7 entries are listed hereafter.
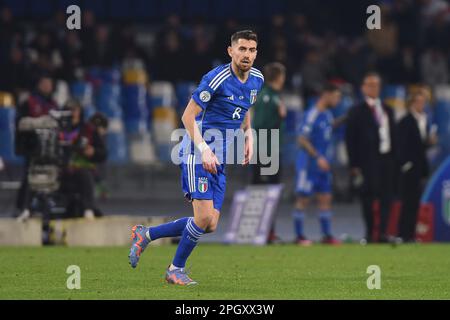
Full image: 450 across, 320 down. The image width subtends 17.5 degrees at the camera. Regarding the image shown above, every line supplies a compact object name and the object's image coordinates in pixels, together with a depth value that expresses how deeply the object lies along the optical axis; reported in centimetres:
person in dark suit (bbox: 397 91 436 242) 2097
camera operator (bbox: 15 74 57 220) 1978
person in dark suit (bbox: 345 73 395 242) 2053
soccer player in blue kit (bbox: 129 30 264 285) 1309
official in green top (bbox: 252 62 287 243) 1998
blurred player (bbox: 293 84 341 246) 2027
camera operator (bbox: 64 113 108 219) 2014
